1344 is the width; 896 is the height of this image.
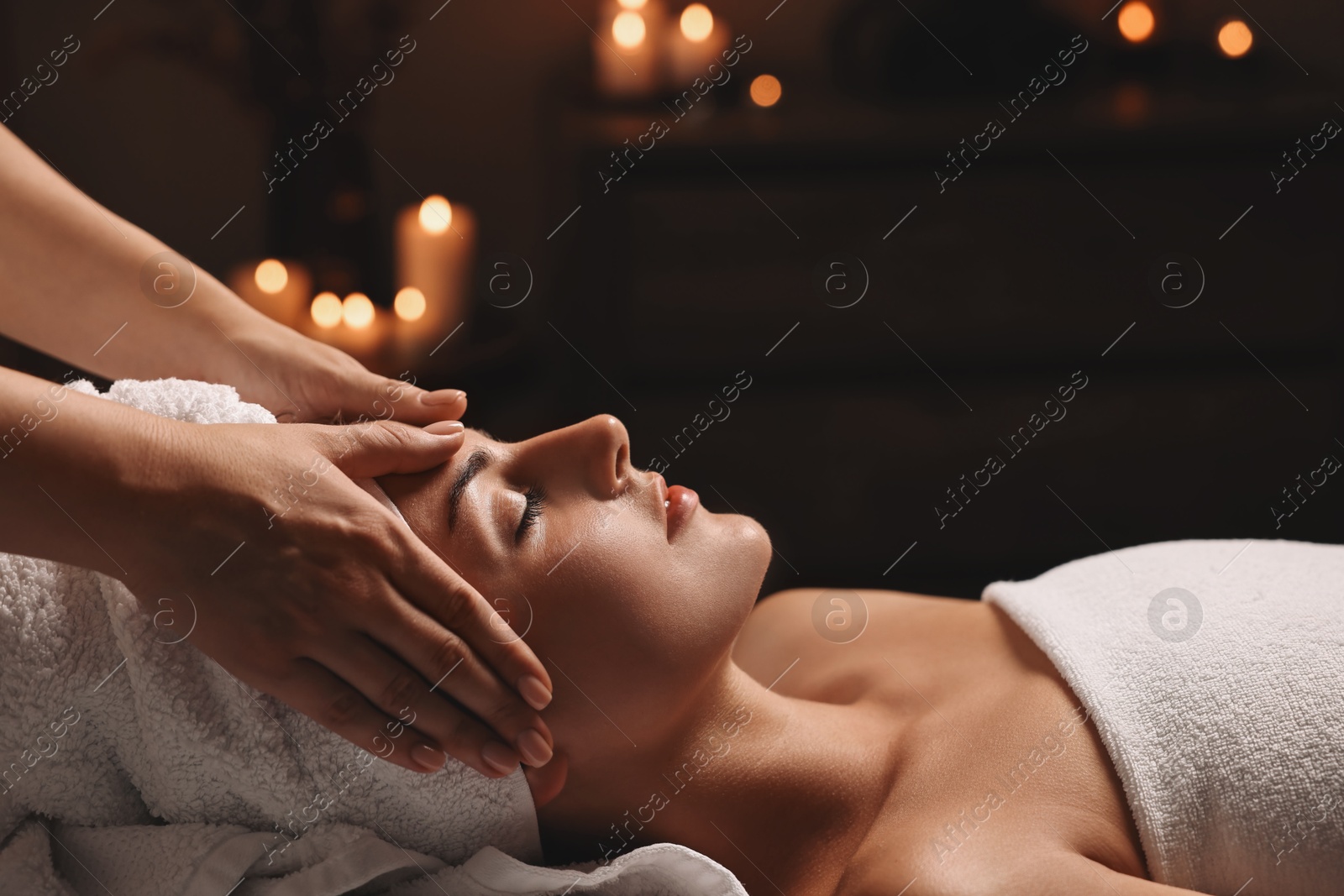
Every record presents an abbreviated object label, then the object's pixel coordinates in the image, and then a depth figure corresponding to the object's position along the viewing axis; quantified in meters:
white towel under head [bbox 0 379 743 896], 0.79
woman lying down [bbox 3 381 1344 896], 0.83
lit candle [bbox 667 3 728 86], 2.14
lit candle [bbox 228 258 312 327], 2.09
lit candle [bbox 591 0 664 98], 2.15
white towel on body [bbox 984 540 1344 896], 0.82
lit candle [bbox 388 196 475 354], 2.02
